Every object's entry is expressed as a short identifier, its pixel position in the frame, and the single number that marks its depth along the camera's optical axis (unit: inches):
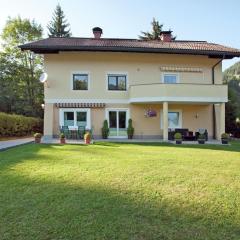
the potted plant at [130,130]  640.2
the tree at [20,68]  1094.8
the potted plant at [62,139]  500.7
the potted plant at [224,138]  546.5
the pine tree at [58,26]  1440.6
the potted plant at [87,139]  500.7
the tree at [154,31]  1349.0
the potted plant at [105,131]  633.4
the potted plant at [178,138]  528.2
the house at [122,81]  638.4
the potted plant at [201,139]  539.0
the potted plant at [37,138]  513.5
